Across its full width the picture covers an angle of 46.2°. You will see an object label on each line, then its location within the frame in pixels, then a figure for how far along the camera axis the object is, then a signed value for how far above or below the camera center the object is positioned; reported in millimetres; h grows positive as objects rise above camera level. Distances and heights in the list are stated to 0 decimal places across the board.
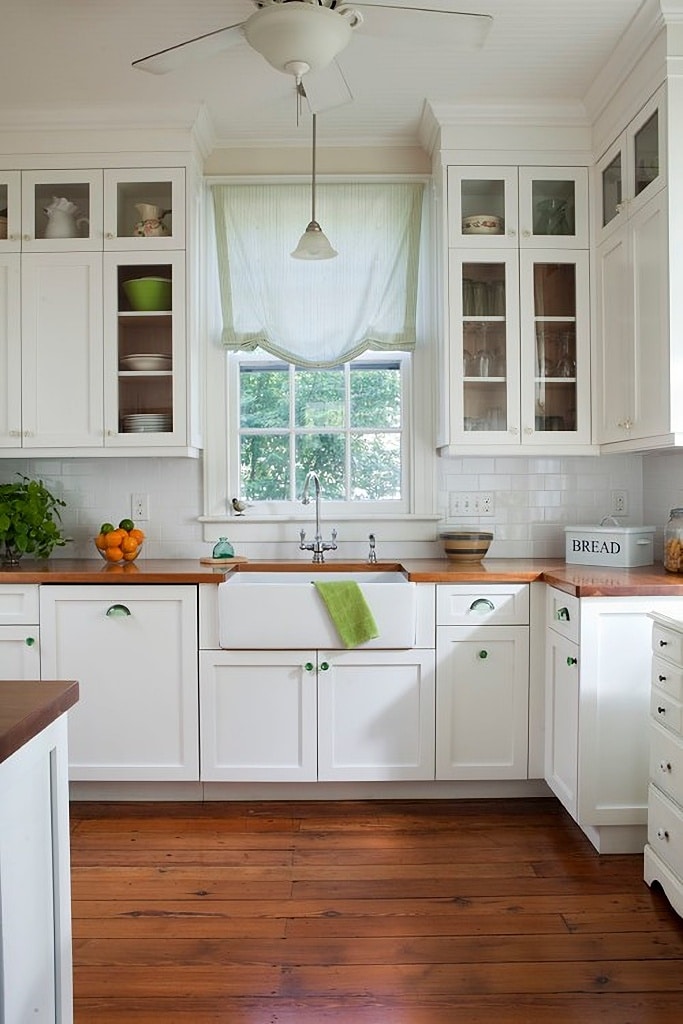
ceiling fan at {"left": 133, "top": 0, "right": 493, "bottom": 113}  1995 +1212
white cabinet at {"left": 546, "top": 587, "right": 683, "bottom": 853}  2527 -641
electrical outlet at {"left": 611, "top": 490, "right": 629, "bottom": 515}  3516 +6
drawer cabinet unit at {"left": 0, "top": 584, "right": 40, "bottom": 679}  2953 -464
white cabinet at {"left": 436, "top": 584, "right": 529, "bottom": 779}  2930 -645
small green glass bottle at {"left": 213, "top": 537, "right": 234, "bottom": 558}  3330 -183
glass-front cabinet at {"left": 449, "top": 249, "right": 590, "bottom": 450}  3223 +632
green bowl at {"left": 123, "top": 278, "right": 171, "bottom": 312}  3258 +861
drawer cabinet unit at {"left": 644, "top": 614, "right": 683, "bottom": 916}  2146 -725
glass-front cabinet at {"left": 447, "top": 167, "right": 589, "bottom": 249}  3219 +1205
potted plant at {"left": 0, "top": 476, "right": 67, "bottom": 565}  3178 -64
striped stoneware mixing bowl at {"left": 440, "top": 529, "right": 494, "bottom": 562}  3244 -166
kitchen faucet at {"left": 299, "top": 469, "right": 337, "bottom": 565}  3359 -161
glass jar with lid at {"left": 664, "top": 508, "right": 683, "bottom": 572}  2809 -138
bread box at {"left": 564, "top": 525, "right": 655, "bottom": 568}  3008 -160
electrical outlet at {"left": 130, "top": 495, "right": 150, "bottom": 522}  3541 -20
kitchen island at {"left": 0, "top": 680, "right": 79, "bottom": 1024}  1153 -546
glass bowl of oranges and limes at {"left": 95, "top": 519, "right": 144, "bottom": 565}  3242 -148
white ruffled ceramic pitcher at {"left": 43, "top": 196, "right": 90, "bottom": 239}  3254 +1169
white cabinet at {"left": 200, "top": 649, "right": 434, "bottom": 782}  2938 -775
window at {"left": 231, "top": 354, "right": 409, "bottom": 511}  3605 +356
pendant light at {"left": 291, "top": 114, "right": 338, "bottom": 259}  2809 +920
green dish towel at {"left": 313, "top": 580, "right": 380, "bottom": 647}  2861 -377
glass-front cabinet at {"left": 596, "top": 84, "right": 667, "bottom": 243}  2619 +1198
